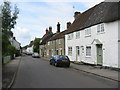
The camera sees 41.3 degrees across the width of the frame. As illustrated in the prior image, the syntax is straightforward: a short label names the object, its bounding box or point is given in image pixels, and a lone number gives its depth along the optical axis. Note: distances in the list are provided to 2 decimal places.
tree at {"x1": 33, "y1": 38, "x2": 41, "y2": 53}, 77.94
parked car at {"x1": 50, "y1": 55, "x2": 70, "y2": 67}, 19.72
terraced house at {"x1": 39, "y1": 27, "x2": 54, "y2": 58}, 51.50
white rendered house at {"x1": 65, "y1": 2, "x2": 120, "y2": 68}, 15.69
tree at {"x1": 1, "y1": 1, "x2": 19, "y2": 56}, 14.53
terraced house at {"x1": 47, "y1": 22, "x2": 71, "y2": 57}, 33.31
